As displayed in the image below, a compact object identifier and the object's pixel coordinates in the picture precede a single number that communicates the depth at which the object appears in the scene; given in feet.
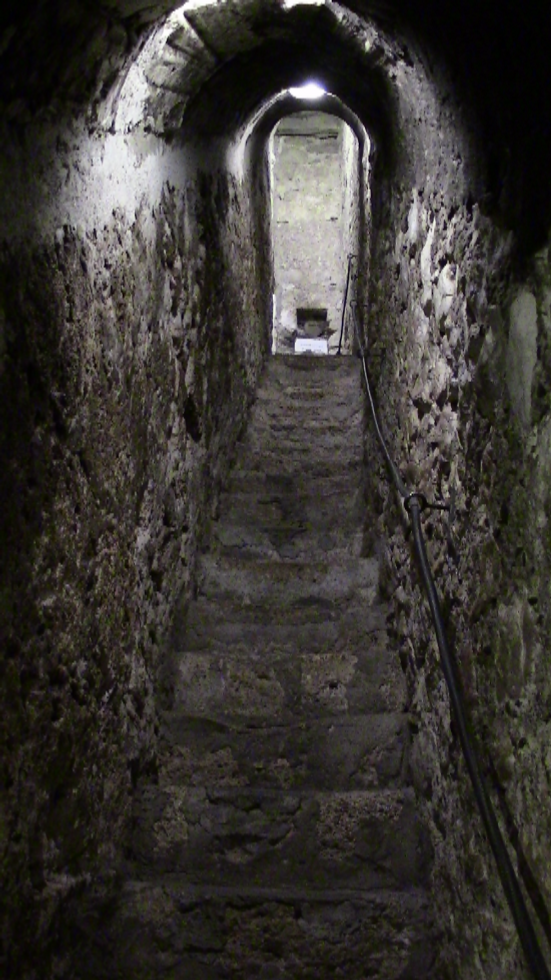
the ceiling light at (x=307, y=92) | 12.87
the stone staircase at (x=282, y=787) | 6.24
